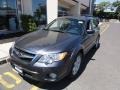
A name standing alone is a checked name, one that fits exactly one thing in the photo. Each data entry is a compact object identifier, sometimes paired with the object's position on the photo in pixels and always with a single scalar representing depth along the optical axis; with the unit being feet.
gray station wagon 6.35
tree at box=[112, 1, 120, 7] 94.32
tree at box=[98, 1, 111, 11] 92.79
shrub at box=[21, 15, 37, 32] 17.49
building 17.52
